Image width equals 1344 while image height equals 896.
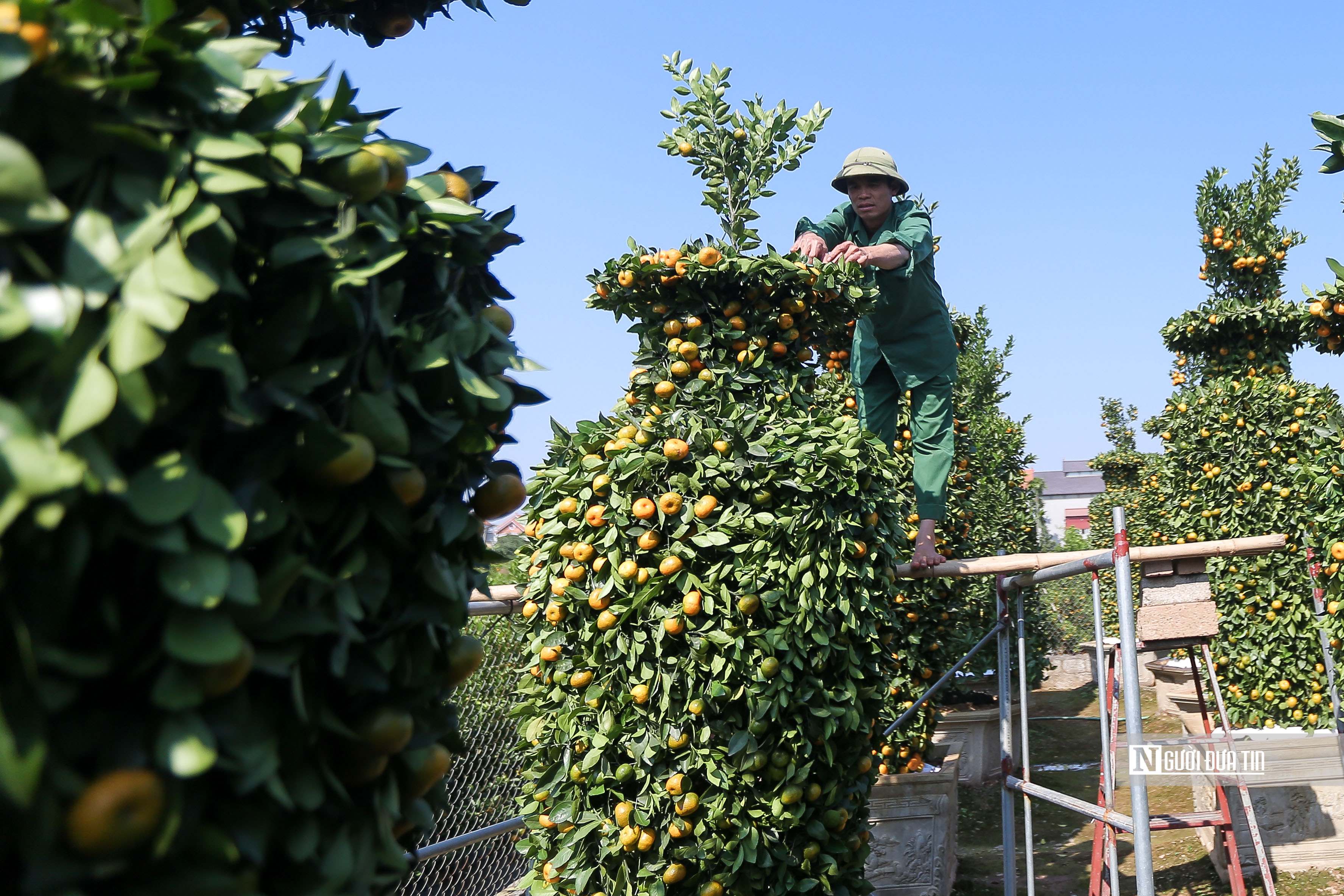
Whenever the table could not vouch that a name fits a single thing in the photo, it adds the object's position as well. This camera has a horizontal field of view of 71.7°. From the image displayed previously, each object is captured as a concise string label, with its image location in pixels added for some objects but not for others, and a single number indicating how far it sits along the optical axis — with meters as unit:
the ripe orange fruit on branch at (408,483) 1.27
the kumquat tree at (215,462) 0.89
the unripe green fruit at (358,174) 1.21
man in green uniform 4.30
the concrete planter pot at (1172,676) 8.45
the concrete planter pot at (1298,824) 6.26
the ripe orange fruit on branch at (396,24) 2.36
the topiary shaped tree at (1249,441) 6.55
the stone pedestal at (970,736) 9.05
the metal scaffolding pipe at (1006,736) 4.45
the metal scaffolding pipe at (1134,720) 3.16
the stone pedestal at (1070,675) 16.36
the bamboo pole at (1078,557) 3.93
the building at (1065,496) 60.59
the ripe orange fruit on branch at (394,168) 1.30
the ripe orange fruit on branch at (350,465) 1.16
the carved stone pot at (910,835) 5.29
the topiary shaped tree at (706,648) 2.96
